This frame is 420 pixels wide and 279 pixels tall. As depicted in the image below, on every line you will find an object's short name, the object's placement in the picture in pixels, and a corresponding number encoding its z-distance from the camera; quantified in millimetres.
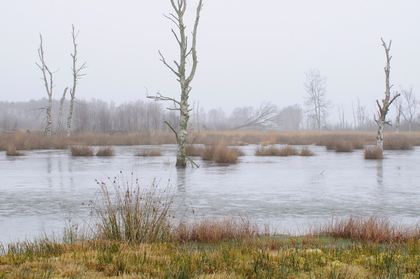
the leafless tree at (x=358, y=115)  107938
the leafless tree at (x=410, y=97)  75862
